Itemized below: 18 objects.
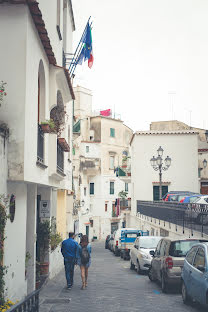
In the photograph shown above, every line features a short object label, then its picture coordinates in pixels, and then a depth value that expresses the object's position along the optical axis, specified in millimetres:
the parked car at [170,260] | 12406
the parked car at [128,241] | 25812
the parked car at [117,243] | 28047
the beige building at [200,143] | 50438
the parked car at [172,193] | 33369
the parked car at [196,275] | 9078
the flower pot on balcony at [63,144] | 14672
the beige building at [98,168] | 60719
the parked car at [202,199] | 23944
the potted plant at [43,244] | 15185
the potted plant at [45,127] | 11023
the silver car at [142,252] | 17156
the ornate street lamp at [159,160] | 27531
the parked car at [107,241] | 37769
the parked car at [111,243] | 33594
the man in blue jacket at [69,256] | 13203
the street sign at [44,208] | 15648
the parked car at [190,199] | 27284
